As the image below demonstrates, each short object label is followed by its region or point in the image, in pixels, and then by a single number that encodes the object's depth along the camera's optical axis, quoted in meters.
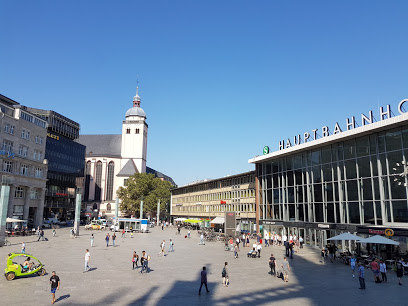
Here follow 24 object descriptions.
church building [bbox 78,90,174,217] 127.12
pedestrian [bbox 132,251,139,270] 23.83
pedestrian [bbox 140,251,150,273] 22.59
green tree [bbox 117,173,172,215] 96.94
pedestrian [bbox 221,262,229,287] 18.56
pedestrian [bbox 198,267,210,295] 17.33
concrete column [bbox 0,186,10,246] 37.72
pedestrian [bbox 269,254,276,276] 22.02
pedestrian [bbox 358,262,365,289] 18.81
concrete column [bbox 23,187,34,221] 62.05
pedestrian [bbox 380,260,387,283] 20.69
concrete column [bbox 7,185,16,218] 57.72
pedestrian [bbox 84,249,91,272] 22.34
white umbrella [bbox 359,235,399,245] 26.02
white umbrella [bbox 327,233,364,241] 28.84
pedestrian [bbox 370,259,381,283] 20.62
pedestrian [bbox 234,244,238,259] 30.41
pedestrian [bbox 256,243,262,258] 30.98
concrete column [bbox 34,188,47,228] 66.69
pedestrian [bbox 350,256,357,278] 22.19
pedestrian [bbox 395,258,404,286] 20.17
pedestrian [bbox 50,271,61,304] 15.14
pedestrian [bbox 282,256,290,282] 20.09
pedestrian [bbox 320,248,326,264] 28.80
